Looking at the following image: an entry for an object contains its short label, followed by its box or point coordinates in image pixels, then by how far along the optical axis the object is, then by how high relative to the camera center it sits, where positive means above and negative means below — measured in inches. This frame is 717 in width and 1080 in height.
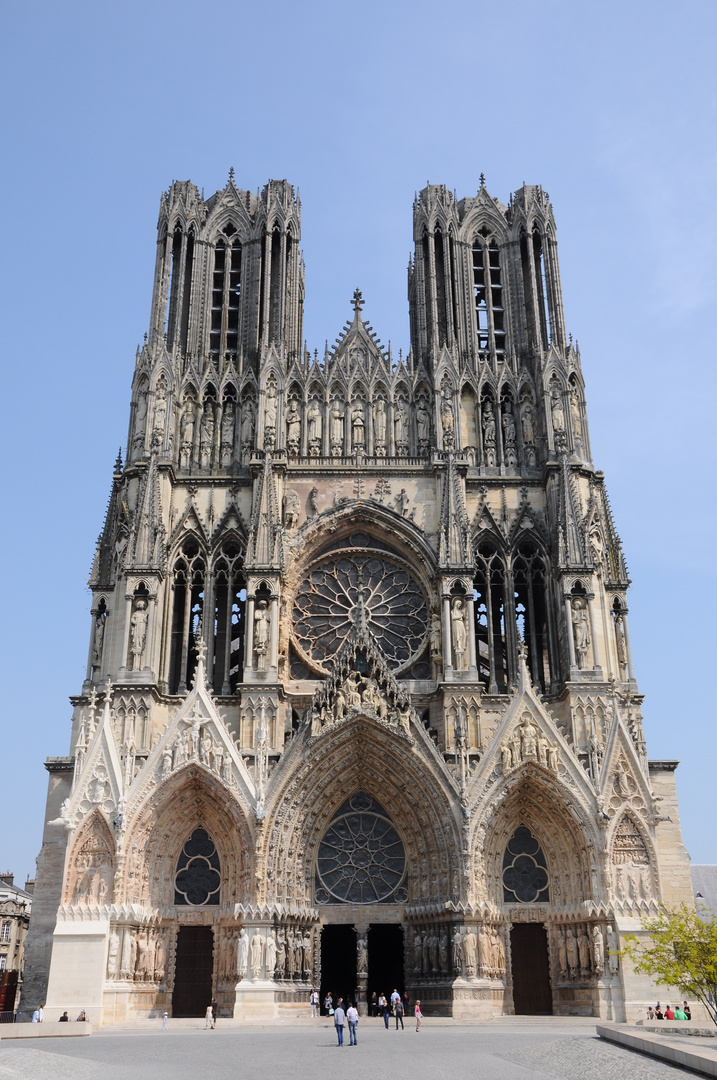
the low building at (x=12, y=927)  2161.7 +125.1
